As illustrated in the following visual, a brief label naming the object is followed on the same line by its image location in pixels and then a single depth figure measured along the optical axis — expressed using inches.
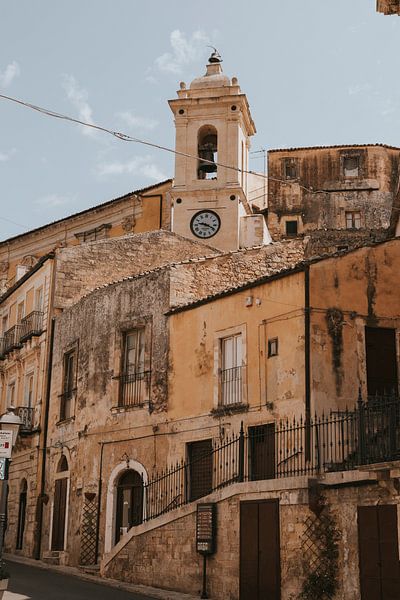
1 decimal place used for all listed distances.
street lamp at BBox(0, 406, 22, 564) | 558.6
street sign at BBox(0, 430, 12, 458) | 565.4
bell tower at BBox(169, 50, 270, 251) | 1476.4
